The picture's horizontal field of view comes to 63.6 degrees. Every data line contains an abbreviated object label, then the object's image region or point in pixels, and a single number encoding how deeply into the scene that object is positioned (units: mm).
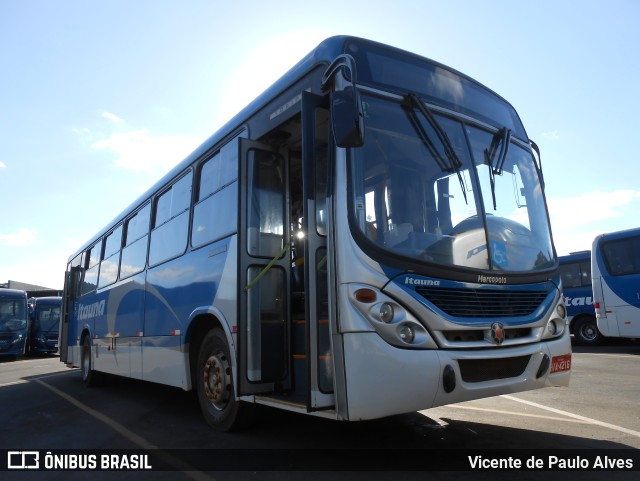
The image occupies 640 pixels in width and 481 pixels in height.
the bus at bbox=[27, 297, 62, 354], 25188
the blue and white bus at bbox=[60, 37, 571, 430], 3855
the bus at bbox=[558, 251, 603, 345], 17188
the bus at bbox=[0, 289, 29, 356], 22469
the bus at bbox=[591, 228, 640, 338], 13742
